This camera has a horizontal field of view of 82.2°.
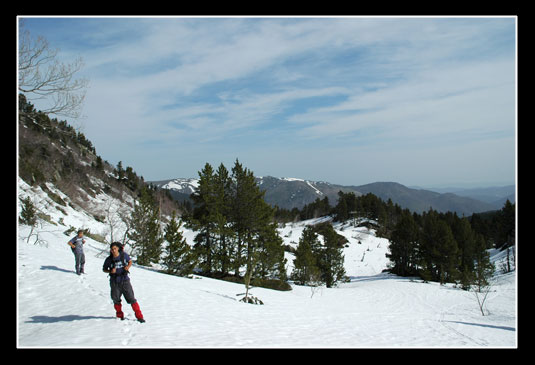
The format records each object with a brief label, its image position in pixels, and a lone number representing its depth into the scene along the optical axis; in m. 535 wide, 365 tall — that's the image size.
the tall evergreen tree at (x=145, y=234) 27.03
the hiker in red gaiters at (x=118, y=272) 8.25
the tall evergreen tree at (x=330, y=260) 41.36
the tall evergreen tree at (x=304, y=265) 33.97
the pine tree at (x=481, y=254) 30.71
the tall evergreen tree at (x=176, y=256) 24.56
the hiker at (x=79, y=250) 14.02
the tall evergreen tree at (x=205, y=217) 27.23
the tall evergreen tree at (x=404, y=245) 50.91
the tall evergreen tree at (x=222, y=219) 26.56
